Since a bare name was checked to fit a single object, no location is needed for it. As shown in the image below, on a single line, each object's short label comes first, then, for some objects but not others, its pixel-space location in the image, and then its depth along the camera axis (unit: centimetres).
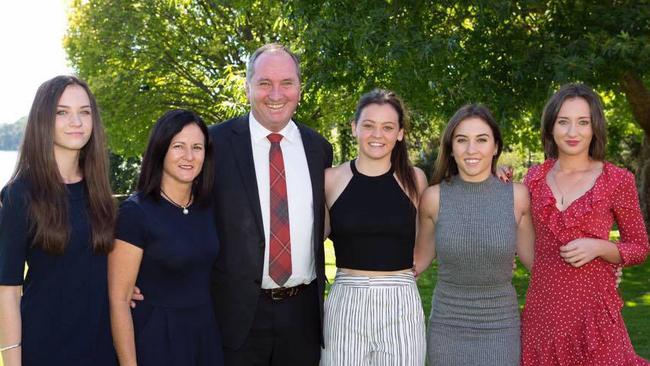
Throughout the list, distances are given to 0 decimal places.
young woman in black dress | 301
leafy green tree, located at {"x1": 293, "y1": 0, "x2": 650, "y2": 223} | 698
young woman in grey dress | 377
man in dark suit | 383
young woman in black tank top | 381
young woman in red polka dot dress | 356
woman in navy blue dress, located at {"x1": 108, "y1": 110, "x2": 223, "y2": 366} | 334
